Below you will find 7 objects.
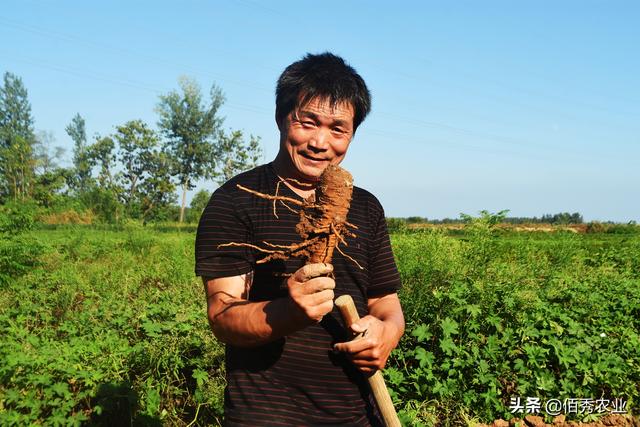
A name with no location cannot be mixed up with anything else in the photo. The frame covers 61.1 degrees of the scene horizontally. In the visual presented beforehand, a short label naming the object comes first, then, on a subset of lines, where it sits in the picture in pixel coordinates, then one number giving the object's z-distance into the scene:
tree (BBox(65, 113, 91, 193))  43.31
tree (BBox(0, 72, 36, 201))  44.59
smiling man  1.40
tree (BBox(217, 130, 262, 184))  37.50
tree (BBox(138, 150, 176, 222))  36.62
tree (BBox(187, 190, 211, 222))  38.31
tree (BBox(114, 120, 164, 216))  36.41
